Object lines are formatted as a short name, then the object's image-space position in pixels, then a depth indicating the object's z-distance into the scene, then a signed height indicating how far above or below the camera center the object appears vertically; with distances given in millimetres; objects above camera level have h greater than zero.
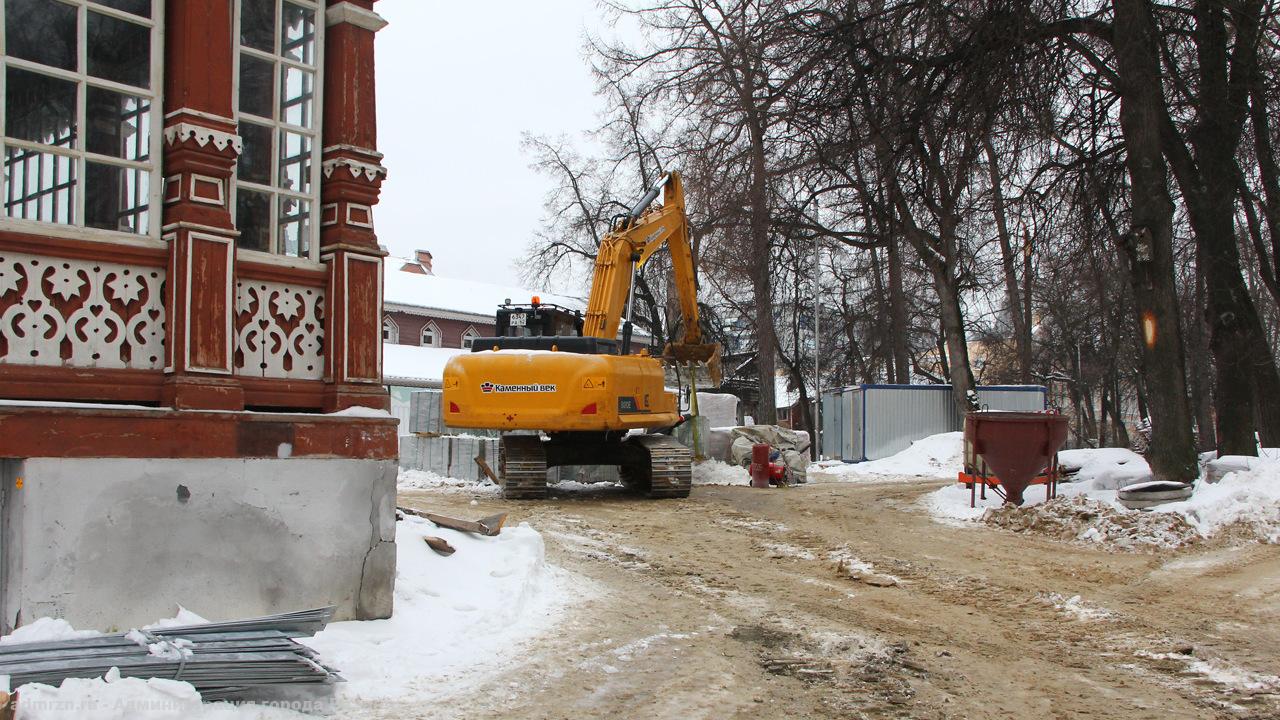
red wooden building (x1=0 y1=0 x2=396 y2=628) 5754 +1057
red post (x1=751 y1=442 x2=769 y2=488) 19234 -844
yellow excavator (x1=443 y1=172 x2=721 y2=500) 14812 +546
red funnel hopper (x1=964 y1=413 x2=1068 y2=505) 13352 -361
